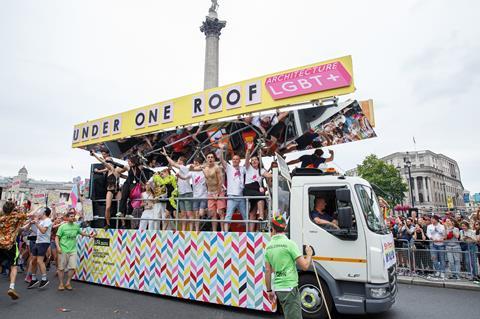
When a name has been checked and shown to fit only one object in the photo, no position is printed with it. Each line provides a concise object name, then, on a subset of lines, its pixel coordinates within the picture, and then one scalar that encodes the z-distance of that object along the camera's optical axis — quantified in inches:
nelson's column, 1115.9
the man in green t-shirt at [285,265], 161.0
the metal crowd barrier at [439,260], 393.4
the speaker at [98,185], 375.9
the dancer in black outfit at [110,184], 353.1
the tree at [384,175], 2471.7
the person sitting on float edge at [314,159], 310.0
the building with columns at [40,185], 3218.5
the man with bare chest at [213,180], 298.3
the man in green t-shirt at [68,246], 327.8
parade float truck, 217.2
